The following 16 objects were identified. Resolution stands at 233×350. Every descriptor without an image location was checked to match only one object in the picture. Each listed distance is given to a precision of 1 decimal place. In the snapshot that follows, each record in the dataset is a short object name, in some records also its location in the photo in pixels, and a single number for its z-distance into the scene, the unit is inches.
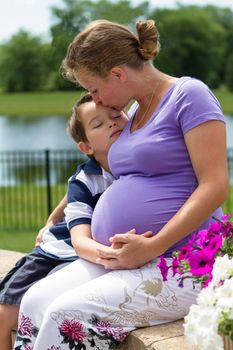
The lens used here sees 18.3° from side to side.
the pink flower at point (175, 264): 88.8
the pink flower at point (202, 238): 87.3
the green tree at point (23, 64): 1128.8
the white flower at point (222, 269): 77.0
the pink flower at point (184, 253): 86.2
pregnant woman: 95.6
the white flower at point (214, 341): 72.9
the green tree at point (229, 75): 1342.3
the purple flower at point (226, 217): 89.2
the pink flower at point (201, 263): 84.4
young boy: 111.8
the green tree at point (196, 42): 1316.6
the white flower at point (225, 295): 73.7
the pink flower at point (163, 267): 92.2
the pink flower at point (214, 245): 84.9
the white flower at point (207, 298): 75.2
